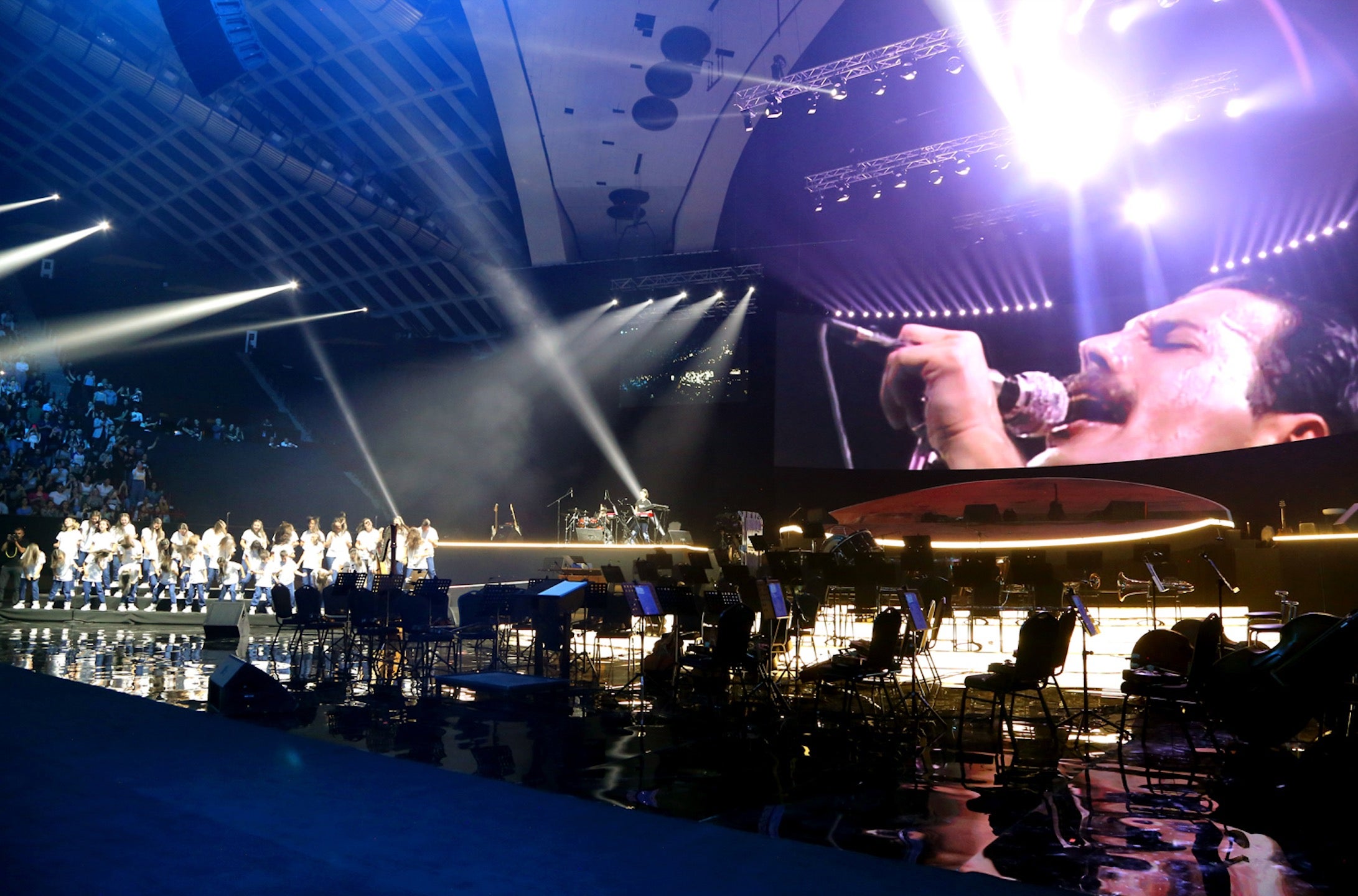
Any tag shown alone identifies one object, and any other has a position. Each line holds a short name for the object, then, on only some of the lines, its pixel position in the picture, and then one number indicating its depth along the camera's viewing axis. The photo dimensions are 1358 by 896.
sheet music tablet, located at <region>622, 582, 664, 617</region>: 7.13
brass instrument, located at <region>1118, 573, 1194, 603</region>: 12.12
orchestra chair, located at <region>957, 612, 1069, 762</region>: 5.26
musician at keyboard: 16.95
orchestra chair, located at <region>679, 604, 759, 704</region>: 6.10
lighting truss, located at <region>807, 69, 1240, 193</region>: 11.30
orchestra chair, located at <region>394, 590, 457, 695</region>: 8.16
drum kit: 16.36
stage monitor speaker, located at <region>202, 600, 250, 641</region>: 10.45
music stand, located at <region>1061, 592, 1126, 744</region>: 5.98
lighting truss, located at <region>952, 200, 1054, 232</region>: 14.51
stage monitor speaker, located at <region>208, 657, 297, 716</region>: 6.20
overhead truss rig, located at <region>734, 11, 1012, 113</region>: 11.57
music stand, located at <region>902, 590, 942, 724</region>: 6.21
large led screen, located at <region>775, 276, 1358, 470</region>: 12.80
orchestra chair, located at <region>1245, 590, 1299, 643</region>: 6.81
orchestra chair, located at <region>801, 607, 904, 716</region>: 5.69
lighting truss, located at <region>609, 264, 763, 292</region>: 17.81
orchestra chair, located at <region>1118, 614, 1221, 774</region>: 4.89
